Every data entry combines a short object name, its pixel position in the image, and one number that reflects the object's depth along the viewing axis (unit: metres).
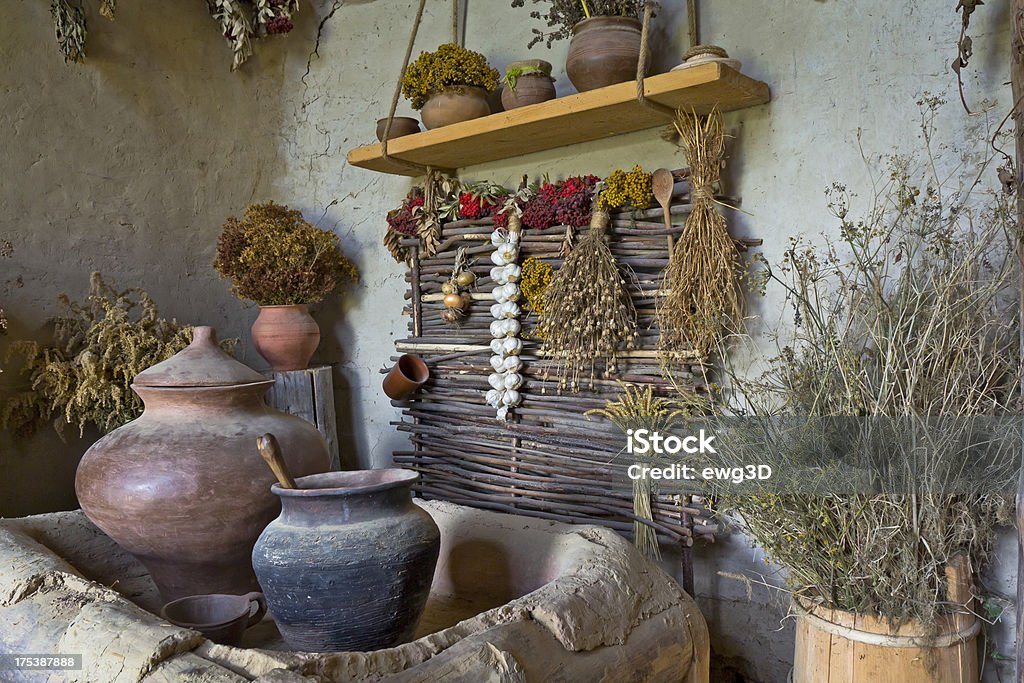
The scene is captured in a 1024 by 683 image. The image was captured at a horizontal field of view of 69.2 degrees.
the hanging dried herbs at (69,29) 2.87
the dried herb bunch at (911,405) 1.77
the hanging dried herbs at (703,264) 2.24
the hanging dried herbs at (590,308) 2.42
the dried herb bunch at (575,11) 2.45
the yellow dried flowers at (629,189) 2.42
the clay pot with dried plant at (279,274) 3.06
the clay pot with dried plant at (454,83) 2.72
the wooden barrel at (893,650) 1.73
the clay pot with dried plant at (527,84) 2.56
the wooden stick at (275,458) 1.75
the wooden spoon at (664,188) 2.38
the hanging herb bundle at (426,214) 2.97
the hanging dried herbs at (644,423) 2.44
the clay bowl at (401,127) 2.95
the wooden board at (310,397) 3.12
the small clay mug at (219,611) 1.89
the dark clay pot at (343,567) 1.64
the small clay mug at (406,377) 3.01
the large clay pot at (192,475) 1.98
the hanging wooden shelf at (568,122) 2.17
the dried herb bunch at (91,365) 2.66
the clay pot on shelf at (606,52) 2.35
